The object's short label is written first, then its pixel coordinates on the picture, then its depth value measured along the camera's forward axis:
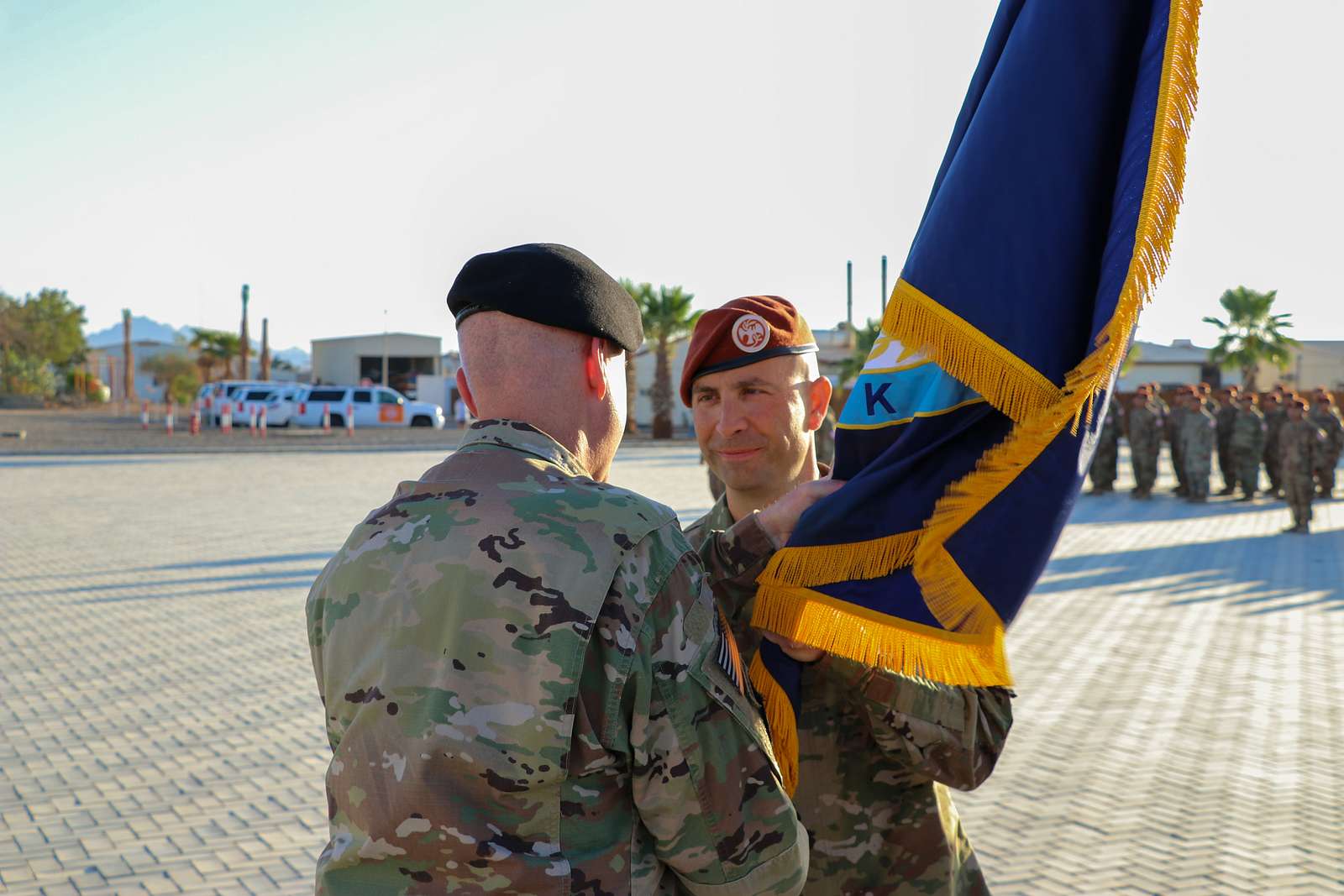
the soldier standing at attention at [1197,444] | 19.98
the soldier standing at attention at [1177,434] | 20.50
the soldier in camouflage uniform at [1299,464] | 16.36
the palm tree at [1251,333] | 42.53
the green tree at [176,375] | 65.56
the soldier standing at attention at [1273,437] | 21.89
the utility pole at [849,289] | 52.44
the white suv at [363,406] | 43.91
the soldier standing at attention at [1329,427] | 19.67
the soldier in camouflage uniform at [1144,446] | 20.97
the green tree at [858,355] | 33.84
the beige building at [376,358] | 67.25
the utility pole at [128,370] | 65.69
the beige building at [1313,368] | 58.06
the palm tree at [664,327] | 41.78
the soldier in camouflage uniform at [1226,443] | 21.84
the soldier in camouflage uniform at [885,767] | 2.20
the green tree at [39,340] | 62.44
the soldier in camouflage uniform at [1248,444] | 21.17
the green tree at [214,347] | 66.62
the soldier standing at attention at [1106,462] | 22.02
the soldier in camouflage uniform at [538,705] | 1.71
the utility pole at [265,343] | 62.44
